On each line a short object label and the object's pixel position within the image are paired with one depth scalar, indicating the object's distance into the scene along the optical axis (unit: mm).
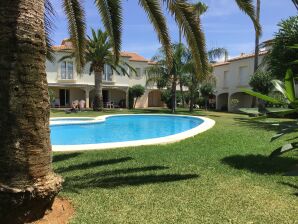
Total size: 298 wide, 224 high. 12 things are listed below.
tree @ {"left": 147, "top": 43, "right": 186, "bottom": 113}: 19838
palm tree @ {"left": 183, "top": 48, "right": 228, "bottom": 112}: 18970
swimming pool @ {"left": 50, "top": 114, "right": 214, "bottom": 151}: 7720
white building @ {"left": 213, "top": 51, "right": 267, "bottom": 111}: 23018
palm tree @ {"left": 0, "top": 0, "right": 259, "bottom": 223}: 2700
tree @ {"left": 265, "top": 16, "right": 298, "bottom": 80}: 10053
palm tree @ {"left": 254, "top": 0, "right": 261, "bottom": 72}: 19431
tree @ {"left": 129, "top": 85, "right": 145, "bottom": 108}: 26085
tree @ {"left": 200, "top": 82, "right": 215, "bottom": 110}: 24463
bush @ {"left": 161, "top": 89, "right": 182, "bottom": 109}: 25148
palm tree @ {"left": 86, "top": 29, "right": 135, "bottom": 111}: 20089
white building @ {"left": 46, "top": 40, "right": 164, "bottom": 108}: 23709
